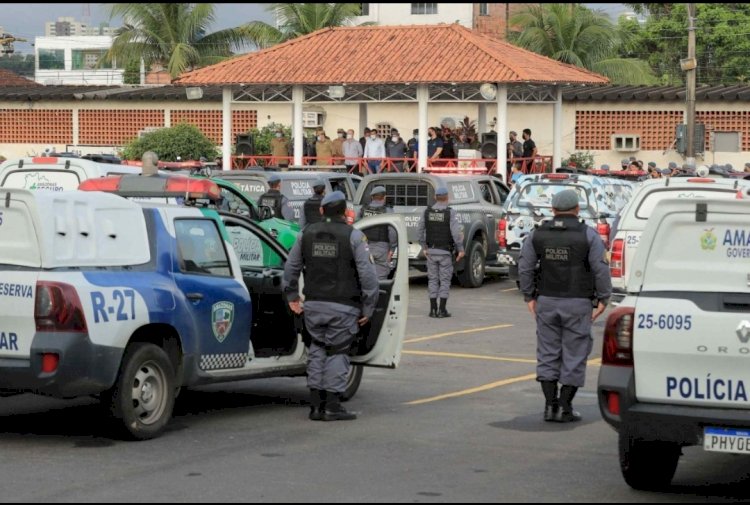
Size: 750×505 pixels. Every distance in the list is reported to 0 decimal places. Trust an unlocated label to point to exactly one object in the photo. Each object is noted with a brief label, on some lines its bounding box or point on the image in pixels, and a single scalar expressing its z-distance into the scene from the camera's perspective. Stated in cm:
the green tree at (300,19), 5572
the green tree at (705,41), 6394
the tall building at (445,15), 6838
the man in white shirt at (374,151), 3584
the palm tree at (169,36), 5912
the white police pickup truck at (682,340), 845
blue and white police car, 1023
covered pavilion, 3578
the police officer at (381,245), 1947
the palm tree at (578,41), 5450
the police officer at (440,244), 2011
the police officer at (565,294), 1179
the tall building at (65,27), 15721
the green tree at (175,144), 4284
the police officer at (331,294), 1166
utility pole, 3628
